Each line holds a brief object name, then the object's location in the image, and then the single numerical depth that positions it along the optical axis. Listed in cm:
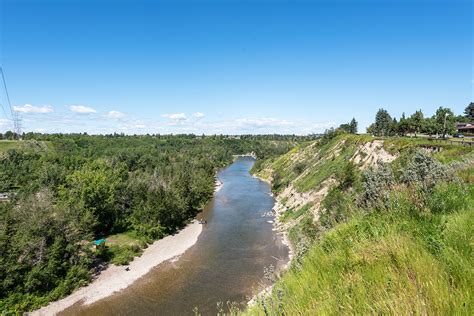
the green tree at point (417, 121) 6980
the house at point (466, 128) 7100
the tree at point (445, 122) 6131
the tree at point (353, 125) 12825
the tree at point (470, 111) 9569
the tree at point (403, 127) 7456
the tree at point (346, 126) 13258
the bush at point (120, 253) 3534
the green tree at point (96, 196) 4494
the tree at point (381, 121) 9684
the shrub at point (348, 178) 4044
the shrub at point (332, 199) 3471
